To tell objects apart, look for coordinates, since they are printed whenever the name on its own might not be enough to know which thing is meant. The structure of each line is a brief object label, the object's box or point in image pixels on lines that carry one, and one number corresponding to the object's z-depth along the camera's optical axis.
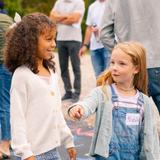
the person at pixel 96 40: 9.95
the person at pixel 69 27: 10.54
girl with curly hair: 4.35
